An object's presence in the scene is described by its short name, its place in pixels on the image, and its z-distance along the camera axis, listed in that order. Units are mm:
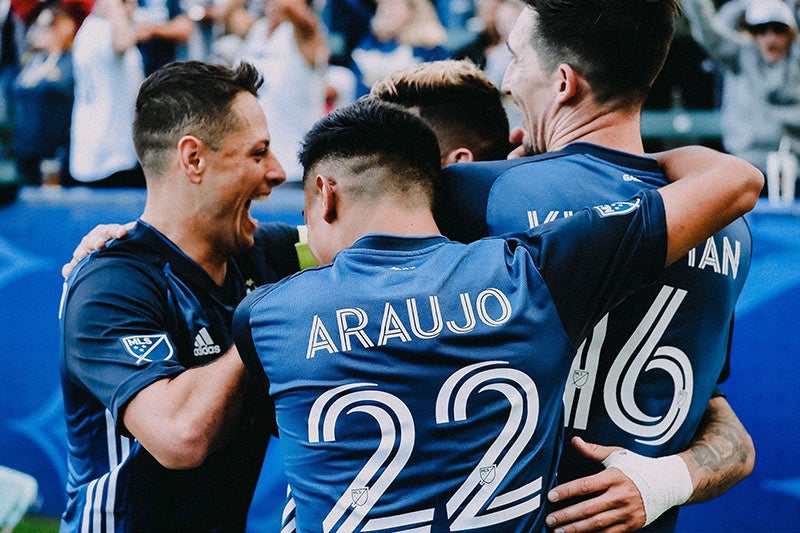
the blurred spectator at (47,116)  6098
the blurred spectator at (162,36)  5992
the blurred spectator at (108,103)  5848
